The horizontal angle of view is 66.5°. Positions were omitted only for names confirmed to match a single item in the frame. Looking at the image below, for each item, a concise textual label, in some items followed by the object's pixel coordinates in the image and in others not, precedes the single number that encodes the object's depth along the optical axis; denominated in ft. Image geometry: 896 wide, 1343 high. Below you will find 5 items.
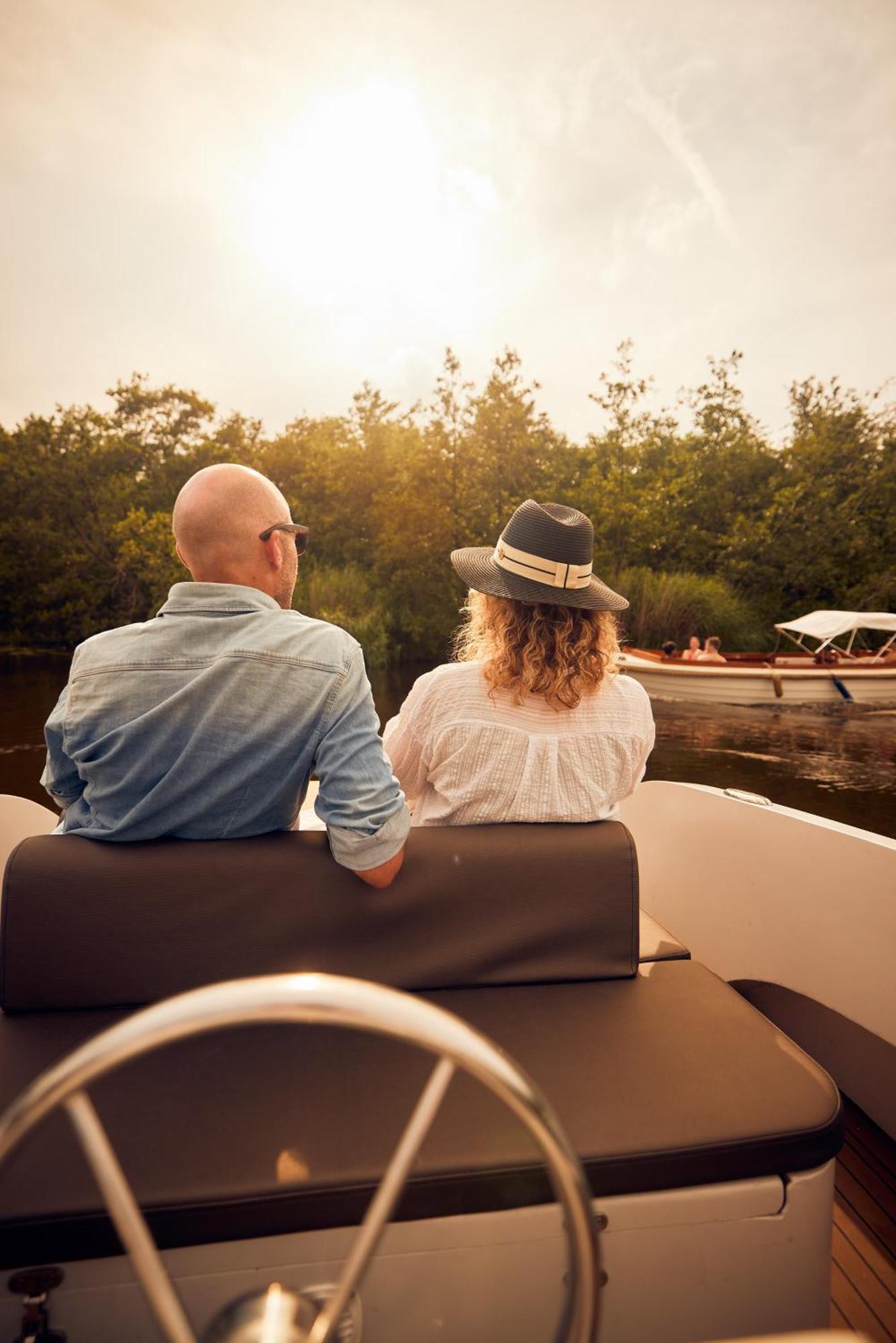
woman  4.93
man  4.05
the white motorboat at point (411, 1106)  3.18
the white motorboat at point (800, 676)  35.83
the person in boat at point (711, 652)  38.09
